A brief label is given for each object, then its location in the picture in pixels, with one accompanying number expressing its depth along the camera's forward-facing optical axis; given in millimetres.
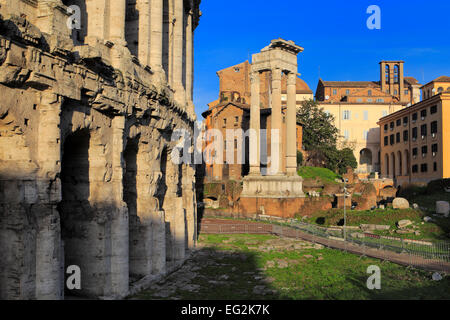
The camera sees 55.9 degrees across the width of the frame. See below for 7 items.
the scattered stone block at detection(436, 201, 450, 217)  30438
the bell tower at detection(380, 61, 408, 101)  88500
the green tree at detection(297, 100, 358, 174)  69688
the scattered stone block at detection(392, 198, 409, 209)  33188
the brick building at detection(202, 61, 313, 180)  61625
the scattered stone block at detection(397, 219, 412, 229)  27656
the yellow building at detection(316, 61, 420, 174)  79562
